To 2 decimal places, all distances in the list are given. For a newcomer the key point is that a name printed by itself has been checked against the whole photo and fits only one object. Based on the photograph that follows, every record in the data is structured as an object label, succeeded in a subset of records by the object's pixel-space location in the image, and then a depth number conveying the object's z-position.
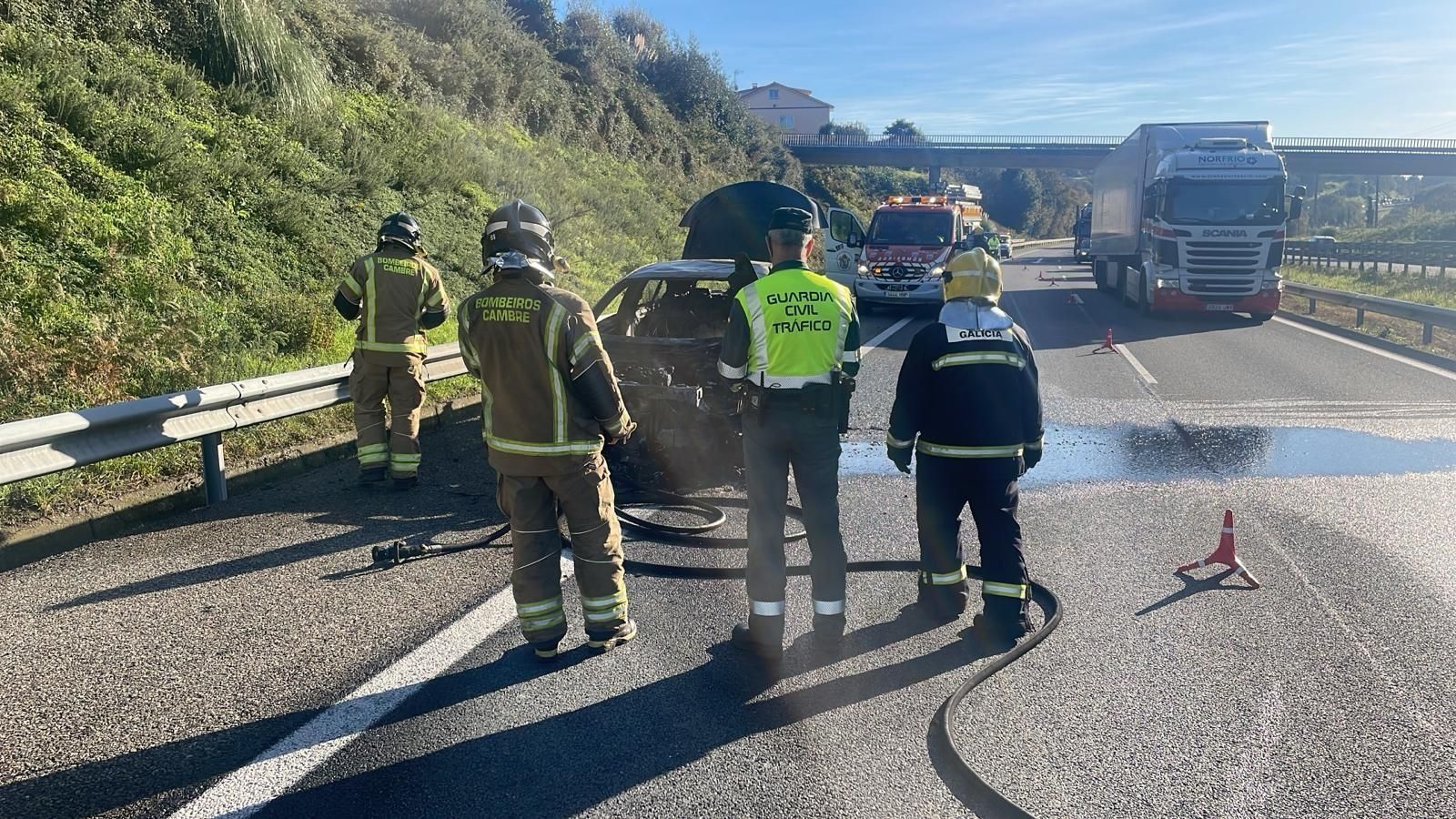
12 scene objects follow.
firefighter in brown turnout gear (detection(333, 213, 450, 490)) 6.93
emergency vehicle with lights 19.61
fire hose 3.28
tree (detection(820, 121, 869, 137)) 90.38
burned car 7.09
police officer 4.46
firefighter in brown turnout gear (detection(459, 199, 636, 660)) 4.21
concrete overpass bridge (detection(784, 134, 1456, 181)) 68.38
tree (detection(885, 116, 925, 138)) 98.50
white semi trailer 18.98
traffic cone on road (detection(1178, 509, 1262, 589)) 5.38
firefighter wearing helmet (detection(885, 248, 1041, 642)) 4.63
